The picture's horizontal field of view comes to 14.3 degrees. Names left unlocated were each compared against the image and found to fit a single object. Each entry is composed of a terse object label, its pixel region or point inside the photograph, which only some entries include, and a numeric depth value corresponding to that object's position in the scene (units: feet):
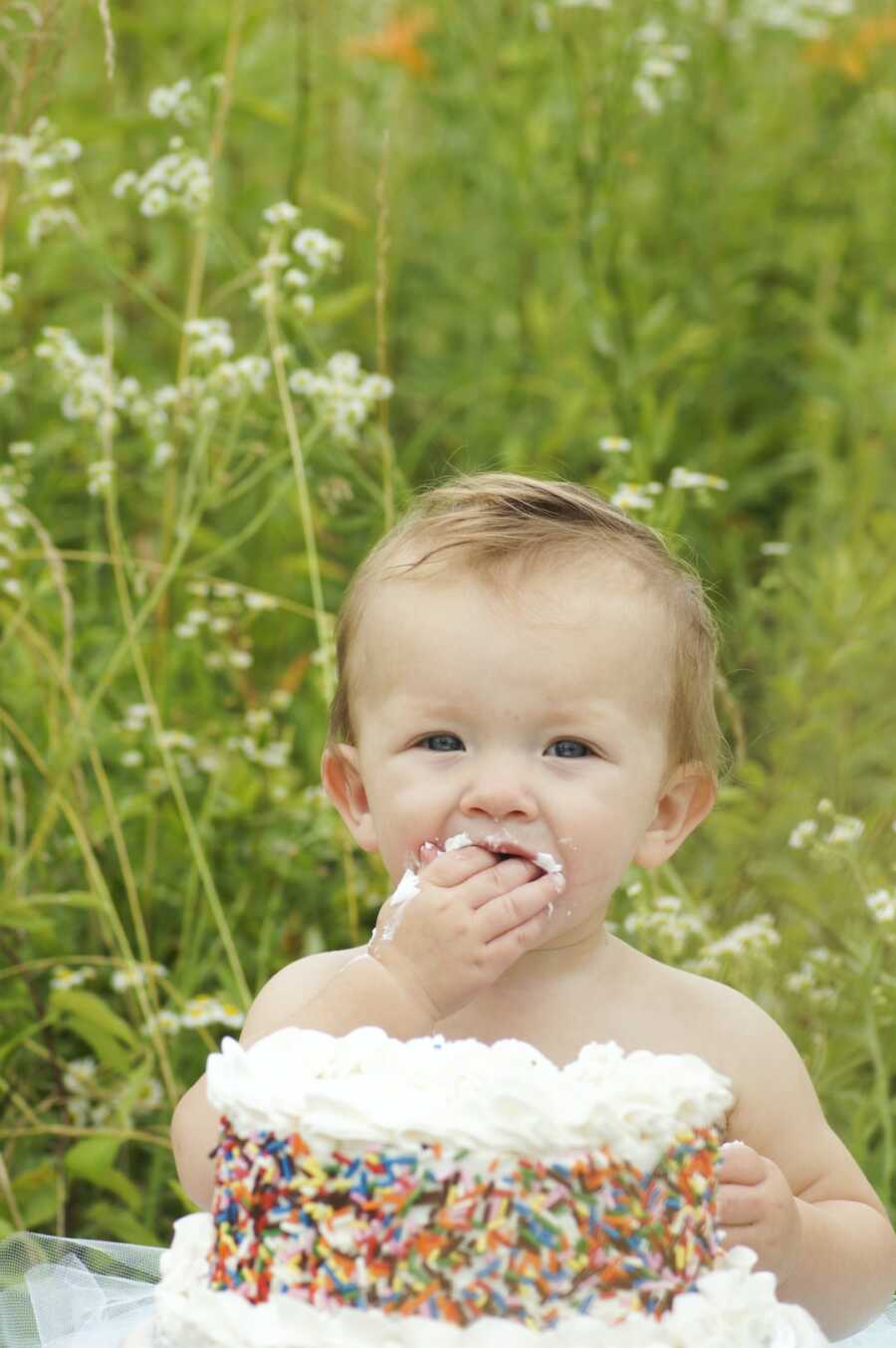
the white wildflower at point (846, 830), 13.82
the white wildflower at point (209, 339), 16.88
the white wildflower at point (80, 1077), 15.31
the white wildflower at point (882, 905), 13.39
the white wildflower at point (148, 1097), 15.28
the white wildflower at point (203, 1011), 14.93
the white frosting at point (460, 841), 10.05
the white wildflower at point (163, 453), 17.84
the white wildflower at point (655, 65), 20.89
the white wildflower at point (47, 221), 17.42
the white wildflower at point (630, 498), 15.14
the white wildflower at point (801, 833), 13.96
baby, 9.86
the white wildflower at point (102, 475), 16.75
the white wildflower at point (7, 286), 16.41
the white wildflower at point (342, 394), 16.69
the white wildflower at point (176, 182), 16.88
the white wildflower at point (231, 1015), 14.98
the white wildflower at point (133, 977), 15.10
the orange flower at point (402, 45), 25.49
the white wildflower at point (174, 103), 17.48
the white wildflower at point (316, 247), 17.08
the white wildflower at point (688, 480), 15.72
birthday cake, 8.13
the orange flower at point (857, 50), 25.89
